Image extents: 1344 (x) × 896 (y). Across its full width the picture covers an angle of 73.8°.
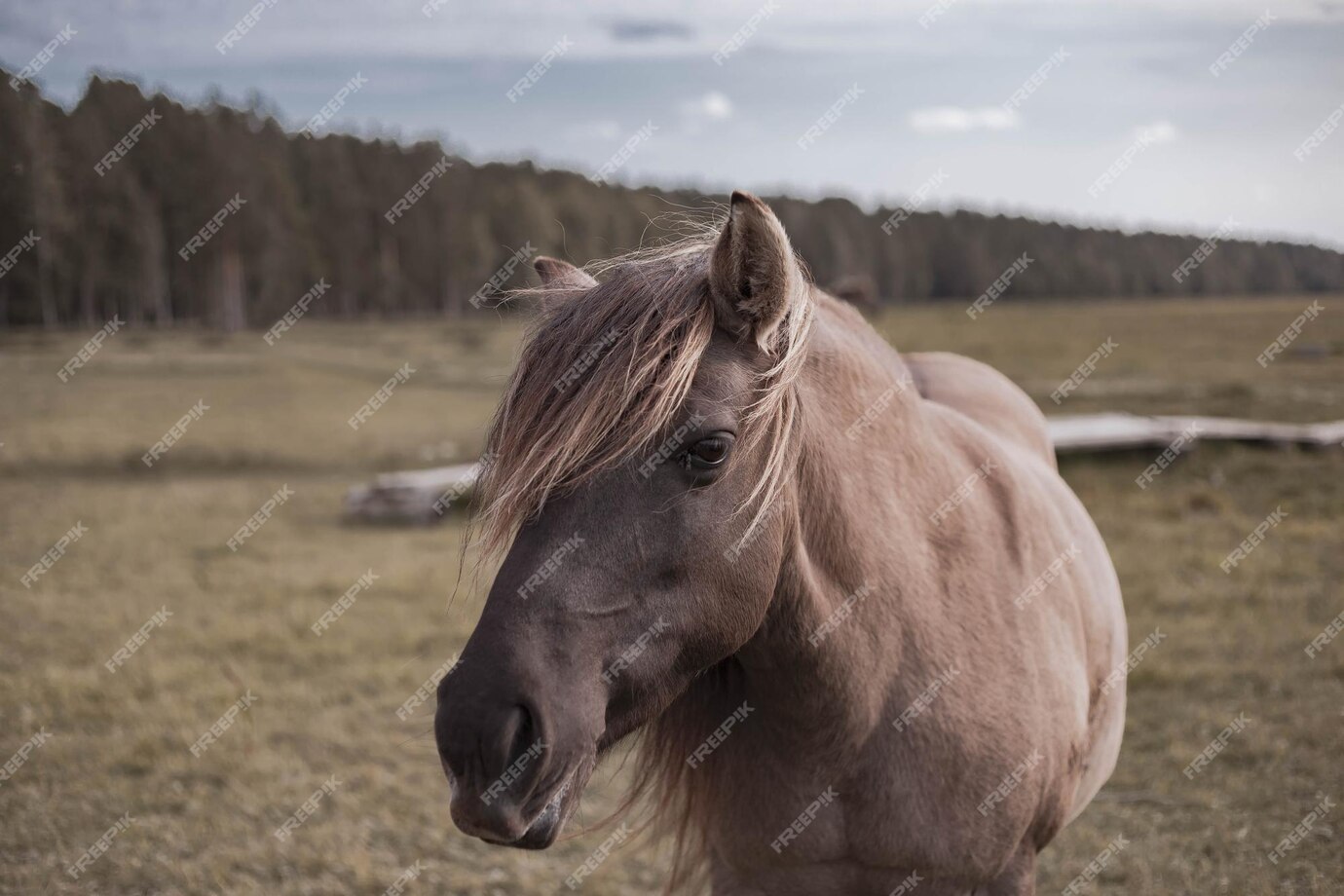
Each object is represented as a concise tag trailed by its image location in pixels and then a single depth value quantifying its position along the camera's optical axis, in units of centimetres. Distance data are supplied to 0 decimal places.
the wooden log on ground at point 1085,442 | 1228
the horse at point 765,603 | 178
